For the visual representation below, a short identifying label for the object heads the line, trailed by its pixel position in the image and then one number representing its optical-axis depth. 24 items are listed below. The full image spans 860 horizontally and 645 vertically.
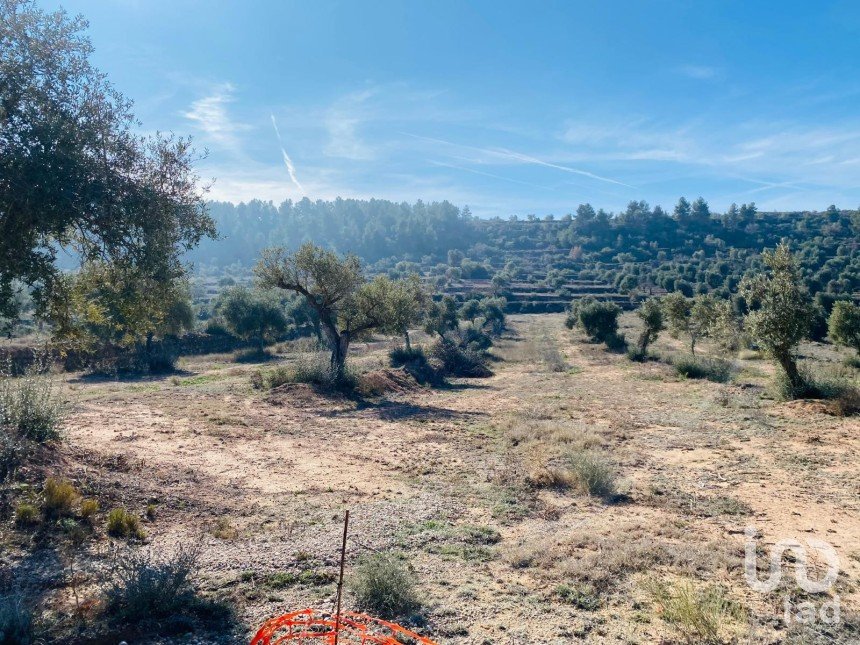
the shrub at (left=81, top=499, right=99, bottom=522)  6.50
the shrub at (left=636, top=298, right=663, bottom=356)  32.78
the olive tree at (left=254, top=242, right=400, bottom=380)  21.78
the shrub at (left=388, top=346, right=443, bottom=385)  27.42
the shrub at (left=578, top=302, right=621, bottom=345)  40.62
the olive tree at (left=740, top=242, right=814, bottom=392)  16.77
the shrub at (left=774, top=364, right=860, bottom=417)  15.25
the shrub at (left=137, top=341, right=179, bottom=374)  28.66
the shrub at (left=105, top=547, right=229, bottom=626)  4.65
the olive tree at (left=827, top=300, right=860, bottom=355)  27.36
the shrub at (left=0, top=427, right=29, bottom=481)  6.90
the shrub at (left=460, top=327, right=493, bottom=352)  38.91
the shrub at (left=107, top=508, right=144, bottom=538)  6.44
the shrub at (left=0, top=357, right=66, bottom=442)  8.16
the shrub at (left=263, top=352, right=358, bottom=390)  20.67
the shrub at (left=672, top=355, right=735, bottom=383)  24.20
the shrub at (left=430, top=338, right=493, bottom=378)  30.38
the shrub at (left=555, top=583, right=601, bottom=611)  5.30
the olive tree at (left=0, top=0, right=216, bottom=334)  6.39
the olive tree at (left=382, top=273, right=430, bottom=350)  24.33
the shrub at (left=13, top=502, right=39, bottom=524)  6.11
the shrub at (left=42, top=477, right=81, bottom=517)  6.42
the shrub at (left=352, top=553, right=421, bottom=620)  5.09
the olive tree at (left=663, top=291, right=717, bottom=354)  31.72
